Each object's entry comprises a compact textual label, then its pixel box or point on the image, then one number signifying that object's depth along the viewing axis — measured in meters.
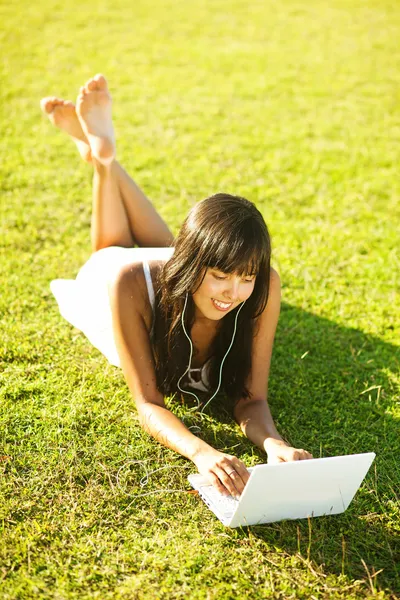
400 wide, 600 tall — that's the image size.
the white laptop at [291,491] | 2.71
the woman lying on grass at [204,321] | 3.20
